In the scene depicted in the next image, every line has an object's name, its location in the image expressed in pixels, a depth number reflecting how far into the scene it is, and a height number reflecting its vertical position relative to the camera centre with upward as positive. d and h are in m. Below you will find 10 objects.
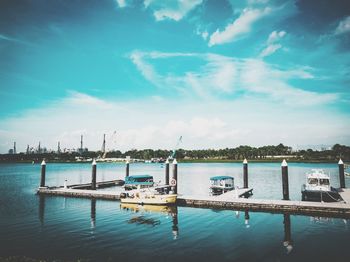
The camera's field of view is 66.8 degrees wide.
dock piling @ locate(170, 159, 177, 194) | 33.00 -3.58
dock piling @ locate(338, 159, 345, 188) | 38.81 -3.18
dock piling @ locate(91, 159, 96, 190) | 42.53 -3.52
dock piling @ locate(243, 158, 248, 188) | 39.00 -3.32
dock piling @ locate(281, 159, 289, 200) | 29.41 -3.11
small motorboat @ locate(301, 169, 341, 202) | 29.17 -4.34
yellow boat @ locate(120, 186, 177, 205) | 30.50 -5.22
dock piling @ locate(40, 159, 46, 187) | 42.49 -3.32
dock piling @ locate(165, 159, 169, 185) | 41.75 -3.32
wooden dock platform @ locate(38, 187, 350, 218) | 24.16 -5.32
